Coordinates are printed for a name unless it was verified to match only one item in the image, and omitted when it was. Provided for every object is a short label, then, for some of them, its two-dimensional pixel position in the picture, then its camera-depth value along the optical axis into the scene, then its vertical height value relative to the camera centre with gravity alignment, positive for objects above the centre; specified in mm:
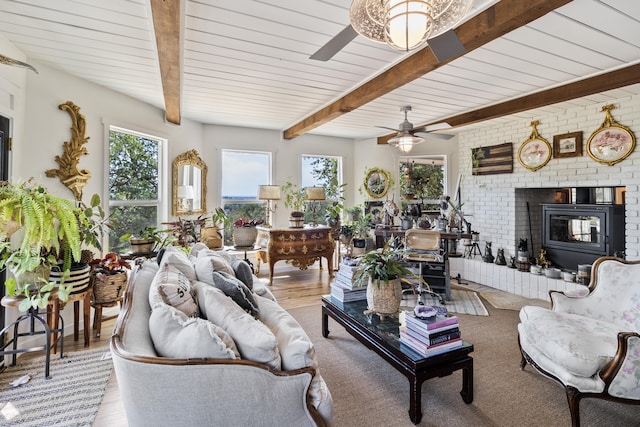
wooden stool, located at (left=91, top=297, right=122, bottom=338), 2835 -833
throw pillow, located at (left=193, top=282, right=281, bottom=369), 1231 -448
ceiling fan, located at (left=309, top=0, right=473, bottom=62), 1356 +881
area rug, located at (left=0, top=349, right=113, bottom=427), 1864 -1109
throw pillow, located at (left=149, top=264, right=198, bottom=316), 1479 -347
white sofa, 1092 -602
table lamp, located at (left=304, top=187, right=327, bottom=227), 5012 +387
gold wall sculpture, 2936 +593
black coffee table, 1774 -810
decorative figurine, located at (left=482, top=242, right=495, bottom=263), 4781 -575
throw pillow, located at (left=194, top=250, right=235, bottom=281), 2025 -306
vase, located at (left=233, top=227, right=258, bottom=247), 4133 -220
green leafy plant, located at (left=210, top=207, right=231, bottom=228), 3968 +25
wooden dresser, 4488 -380
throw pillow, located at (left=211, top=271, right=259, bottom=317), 1794 -413
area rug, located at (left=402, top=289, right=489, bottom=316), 3523 -1003
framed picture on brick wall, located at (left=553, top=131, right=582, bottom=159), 4057 +909
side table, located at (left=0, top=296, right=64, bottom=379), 2211 -816
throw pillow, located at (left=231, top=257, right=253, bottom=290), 2248 -378
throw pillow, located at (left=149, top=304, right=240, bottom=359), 1154 -437
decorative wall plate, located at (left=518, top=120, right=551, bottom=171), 4391 +896
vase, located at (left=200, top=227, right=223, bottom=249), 4243 -241
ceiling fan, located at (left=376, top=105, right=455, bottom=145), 3899 +1061
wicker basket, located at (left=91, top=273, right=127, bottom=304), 2793 -589
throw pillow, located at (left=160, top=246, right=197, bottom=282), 2027 -277
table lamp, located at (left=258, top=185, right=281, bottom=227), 4812 +393
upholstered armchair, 1639 -704
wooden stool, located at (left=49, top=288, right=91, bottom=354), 2521 -760
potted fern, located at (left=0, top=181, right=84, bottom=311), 1889 -97
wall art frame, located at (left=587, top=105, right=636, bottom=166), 3621 +848
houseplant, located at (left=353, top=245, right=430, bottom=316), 2246 -432
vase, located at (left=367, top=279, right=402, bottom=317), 2260 -554
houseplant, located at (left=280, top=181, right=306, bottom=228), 5660 +387
